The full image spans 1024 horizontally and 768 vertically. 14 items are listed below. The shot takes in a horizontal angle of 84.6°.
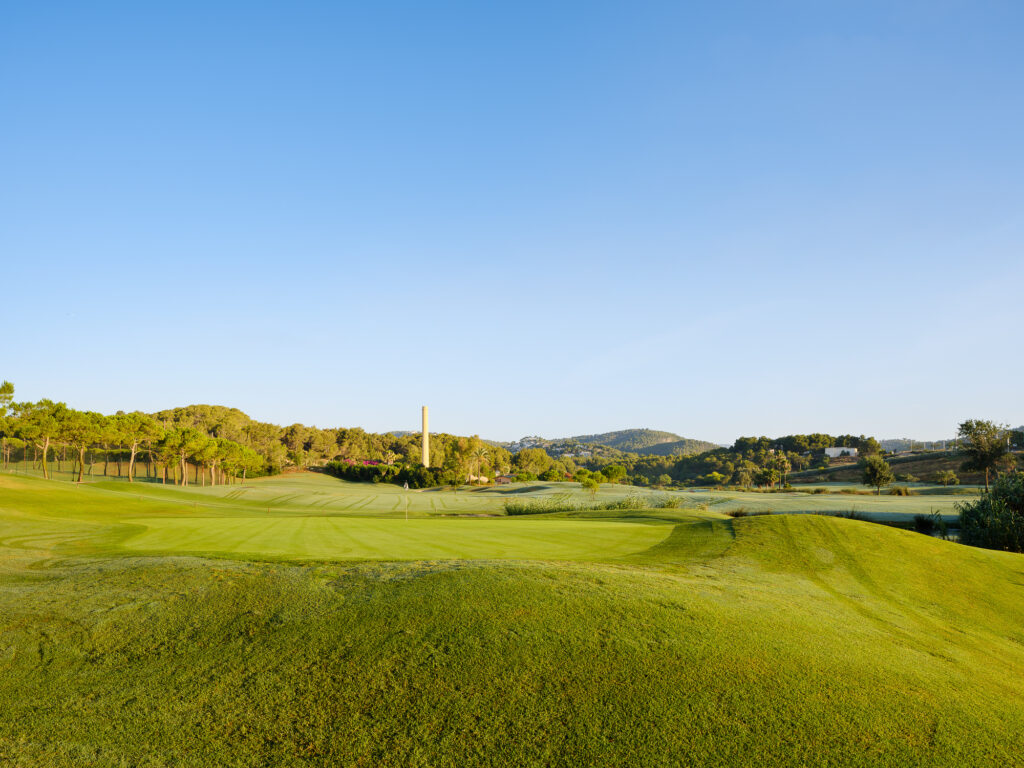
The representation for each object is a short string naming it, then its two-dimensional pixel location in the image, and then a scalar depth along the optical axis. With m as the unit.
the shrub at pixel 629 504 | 37.12
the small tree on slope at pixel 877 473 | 60.59
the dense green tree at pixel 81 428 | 57.28
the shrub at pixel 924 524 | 24.30
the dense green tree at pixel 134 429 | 63.16
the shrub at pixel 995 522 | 18.88
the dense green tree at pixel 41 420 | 55.31
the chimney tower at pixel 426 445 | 118.21
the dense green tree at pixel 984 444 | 58.16
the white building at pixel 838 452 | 135.25
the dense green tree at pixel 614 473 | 88.09
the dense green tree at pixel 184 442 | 65.06
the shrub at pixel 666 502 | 39.03
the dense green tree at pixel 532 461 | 124.56
